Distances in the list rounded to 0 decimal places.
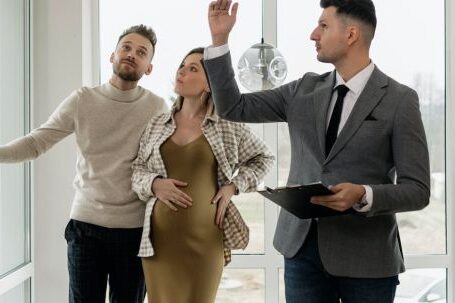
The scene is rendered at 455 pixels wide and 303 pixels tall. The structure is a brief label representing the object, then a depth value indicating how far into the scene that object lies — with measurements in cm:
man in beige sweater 214
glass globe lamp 221
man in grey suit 152
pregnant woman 201
